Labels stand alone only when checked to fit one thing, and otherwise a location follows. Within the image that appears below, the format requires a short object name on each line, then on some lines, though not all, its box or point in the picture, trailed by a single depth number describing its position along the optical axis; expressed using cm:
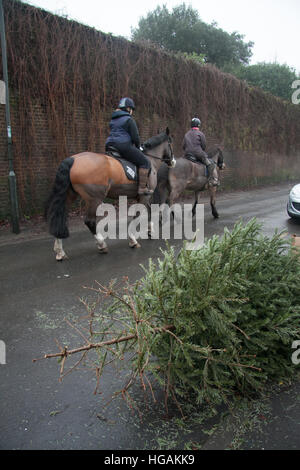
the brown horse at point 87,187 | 641
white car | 1011
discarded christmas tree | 247
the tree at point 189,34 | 3950
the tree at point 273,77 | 3219
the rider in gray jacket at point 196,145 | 1029
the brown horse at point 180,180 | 988
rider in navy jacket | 719
